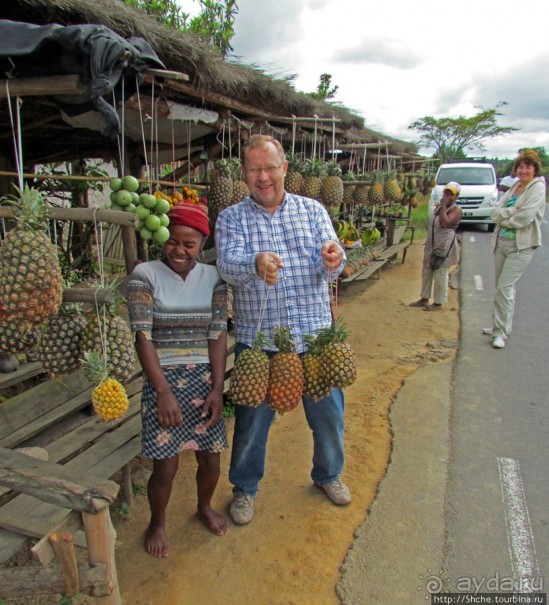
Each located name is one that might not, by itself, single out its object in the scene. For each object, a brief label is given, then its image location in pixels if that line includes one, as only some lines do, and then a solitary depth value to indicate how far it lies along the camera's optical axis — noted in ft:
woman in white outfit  17.56
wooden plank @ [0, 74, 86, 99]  7.15
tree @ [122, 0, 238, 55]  37.45
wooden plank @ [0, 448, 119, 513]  5.97
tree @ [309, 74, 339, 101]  52.74
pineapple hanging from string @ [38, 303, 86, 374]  7.25
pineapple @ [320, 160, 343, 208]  19.44
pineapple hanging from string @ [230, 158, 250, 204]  15.94
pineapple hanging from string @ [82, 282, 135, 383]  7.17
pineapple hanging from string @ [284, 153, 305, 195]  17.76
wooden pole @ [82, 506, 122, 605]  6.13
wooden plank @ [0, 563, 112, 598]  6.25
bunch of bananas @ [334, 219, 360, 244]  29.65
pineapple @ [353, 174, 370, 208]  29.41
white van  53.67
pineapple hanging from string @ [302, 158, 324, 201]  18.68
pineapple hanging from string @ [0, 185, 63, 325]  6.00
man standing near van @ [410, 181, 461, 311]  24.15
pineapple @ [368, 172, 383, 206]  29.25
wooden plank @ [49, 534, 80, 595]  5.89
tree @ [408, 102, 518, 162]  111.24
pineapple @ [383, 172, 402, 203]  30.76
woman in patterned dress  7.82
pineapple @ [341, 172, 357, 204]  26.01
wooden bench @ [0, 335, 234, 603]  7.23
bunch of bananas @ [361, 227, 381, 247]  34.55
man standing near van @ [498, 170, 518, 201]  48.03
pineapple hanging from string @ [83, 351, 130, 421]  7.09
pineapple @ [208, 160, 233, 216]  15.39
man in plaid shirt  8.05
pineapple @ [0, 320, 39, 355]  7.15
